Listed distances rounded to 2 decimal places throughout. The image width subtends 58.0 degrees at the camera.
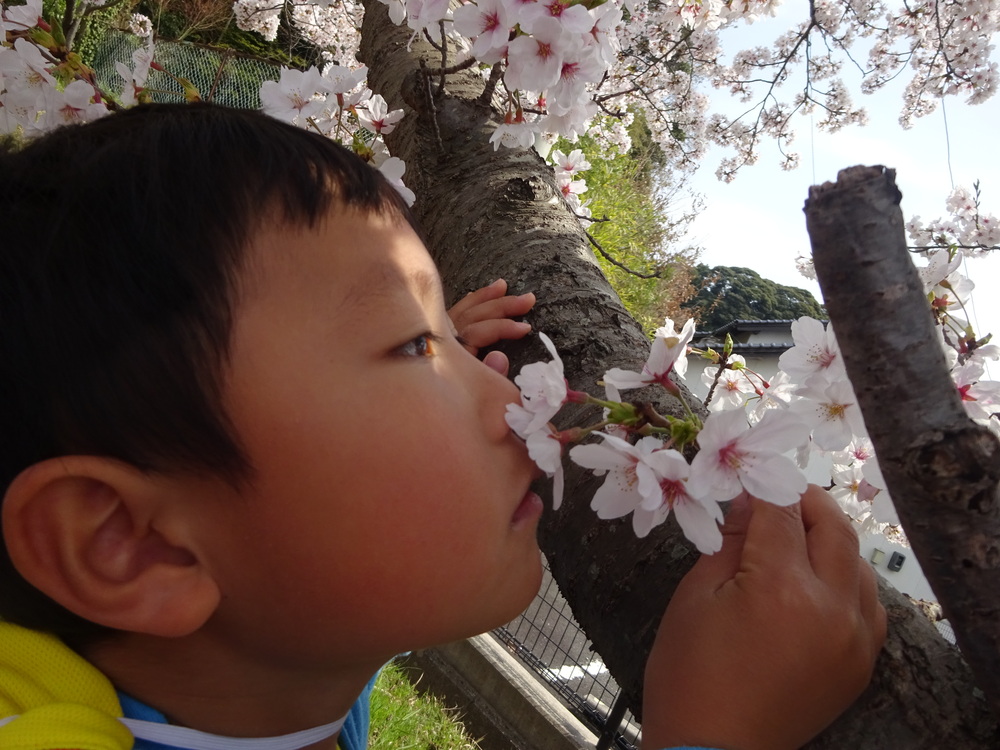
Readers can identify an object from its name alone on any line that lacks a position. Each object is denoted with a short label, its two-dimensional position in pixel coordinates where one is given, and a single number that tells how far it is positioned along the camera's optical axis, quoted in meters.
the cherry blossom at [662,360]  0.27
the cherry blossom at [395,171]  0.39
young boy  0.24
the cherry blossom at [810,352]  0.29
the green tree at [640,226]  8.82
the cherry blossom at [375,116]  0.50
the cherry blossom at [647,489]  0.23
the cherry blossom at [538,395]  0.24
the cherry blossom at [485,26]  0.35
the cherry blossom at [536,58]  0.34
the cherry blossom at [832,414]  0.28
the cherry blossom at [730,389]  0.46
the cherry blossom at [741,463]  0.23
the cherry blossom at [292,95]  0.40
